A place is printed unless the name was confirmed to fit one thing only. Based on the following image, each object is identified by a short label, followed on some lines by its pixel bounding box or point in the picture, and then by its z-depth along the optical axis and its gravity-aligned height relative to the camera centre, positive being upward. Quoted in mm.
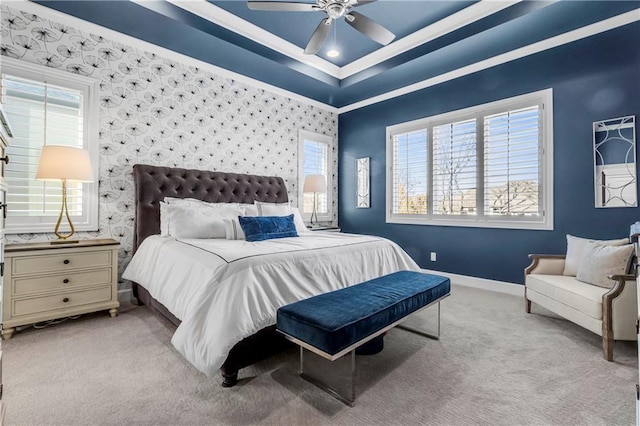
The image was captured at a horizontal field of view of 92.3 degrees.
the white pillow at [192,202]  3432 +166
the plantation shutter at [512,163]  3594 +682
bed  1771 -433
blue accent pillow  3031 -109
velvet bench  1564 -554
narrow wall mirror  5387 +614
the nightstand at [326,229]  4956 -186
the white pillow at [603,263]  2379 -352
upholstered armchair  2092 -611
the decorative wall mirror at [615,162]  2953 +569
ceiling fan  2465 +1699
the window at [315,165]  5273 +932
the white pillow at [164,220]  3191 -40
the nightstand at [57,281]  2441 -561
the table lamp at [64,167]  2602 +423
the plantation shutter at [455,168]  4117 +697
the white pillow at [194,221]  3031 -48
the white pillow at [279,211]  3750 +71
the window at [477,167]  3566 +690
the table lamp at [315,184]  4832 +523
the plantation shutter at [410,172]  4637 +710
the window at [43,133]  2809 +808
